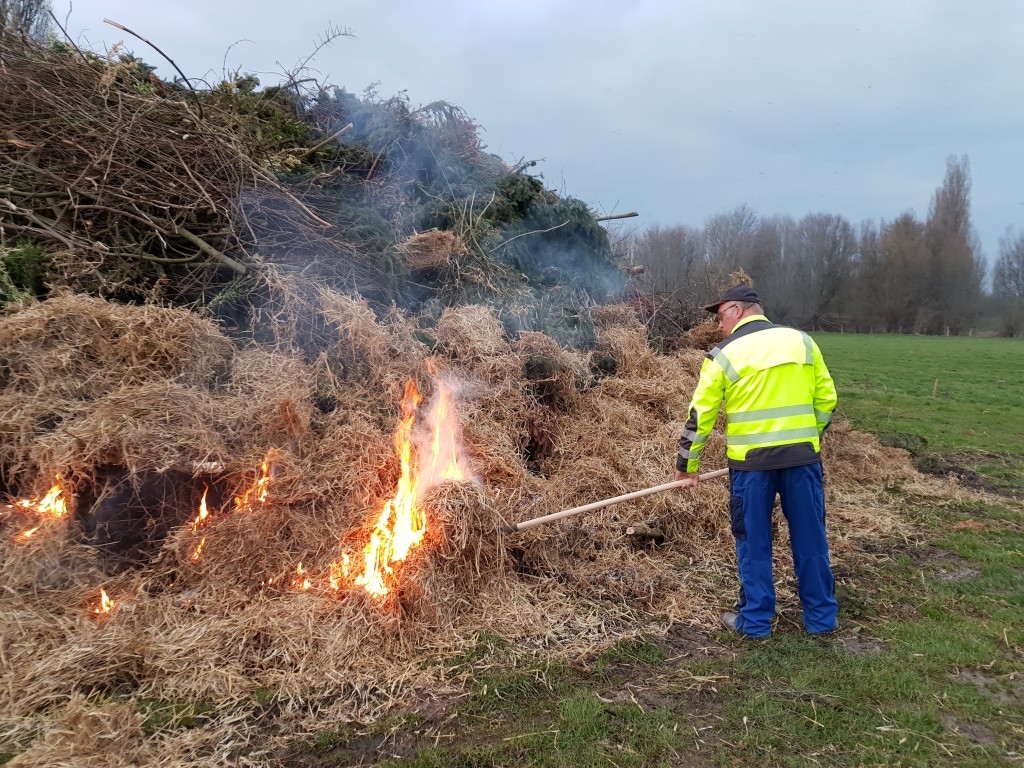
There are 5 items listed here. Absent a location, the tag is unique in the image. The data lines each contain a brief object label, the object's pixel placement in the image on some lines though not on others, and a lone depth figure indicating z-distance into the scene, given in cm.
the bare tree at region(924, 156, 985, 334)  4544
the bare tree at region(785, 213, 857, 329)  4709
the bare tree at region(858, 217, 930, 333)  4616
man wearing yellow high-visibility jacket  388
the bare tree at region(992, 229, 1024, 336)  4156
